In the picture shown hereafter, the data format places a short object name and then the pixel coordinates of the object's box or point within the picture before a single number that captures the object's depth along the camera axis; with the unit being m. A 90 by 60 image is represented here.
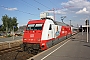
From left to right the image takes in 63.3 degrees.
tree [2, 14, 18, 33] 38.08
